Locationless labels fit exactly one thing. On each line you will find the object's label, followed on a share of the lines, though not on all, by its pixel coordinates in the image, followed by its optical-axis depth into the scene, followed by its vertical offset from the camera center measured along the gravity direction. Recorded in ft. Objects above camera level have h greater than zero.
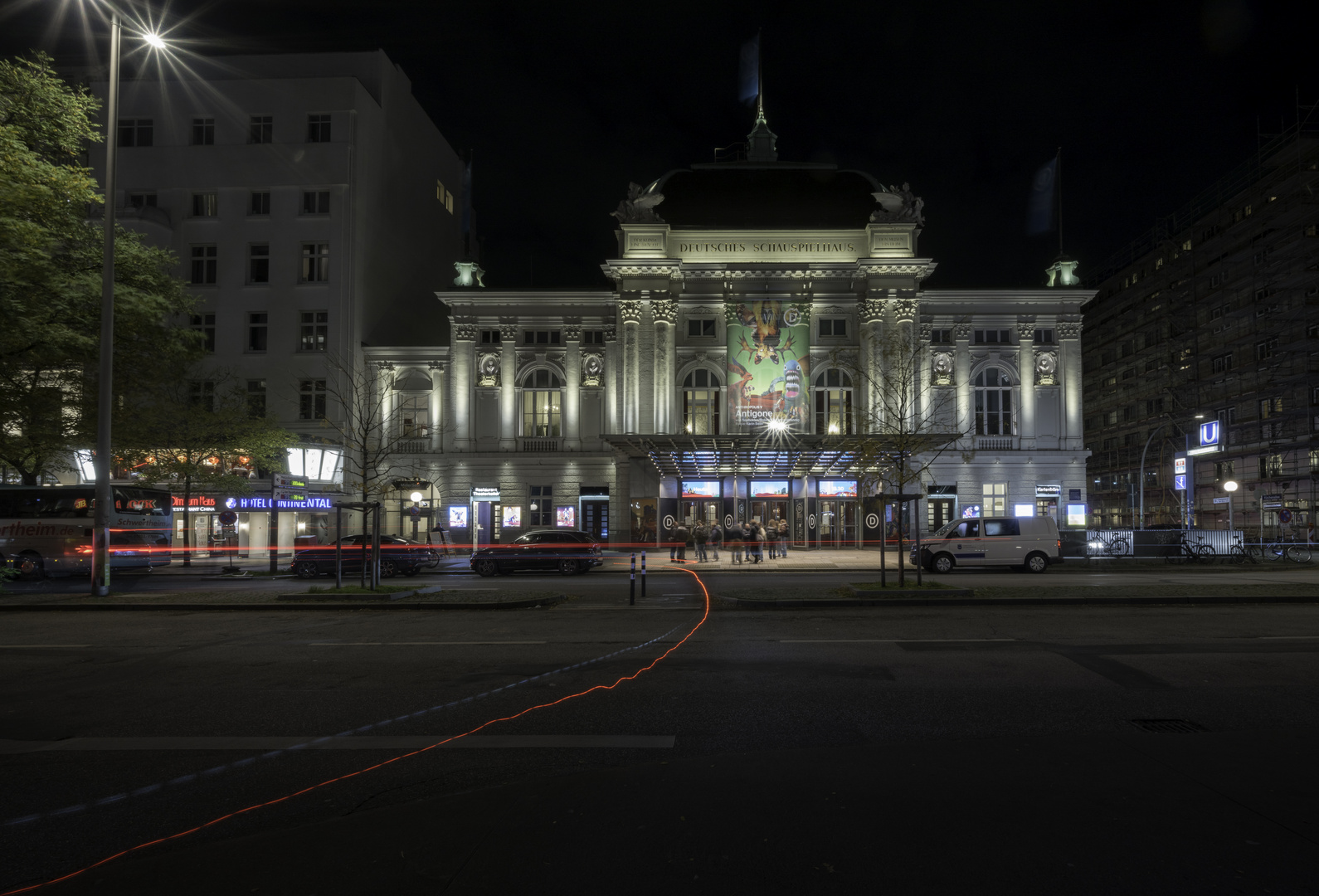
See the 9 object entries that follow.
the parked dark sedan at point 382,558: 83.87 -7.22
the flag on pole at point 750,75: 167.22 +94.78
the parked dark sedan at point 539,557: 85.87 -7.16
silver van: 82.94 -5.91
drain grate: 20.26 -6.46
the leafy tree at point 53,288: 61.16 +19.39
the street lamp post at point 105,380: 60.23 +9.42
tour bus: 84.33 -4.09
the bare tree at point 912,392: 125.59 +18.92
